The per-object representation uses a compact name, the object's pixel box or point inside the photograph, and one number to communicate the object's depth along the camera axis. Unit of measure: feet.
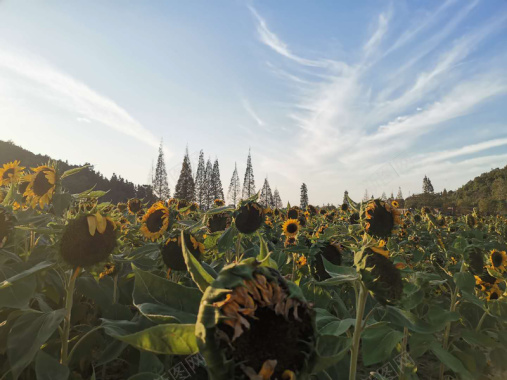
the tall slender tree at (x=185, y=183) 206.92
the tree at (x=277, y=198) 310.65
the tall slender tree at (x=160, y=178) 219.82
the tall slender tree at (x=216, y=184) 232.73
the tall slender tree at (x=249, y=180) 251.19
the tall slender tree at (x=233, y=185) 255.09
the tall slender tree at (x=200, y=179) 235.81
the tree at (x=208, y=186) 230.29
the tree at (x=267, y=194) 261.20
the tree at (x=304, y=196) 251.95
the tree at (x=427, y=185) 297.70
